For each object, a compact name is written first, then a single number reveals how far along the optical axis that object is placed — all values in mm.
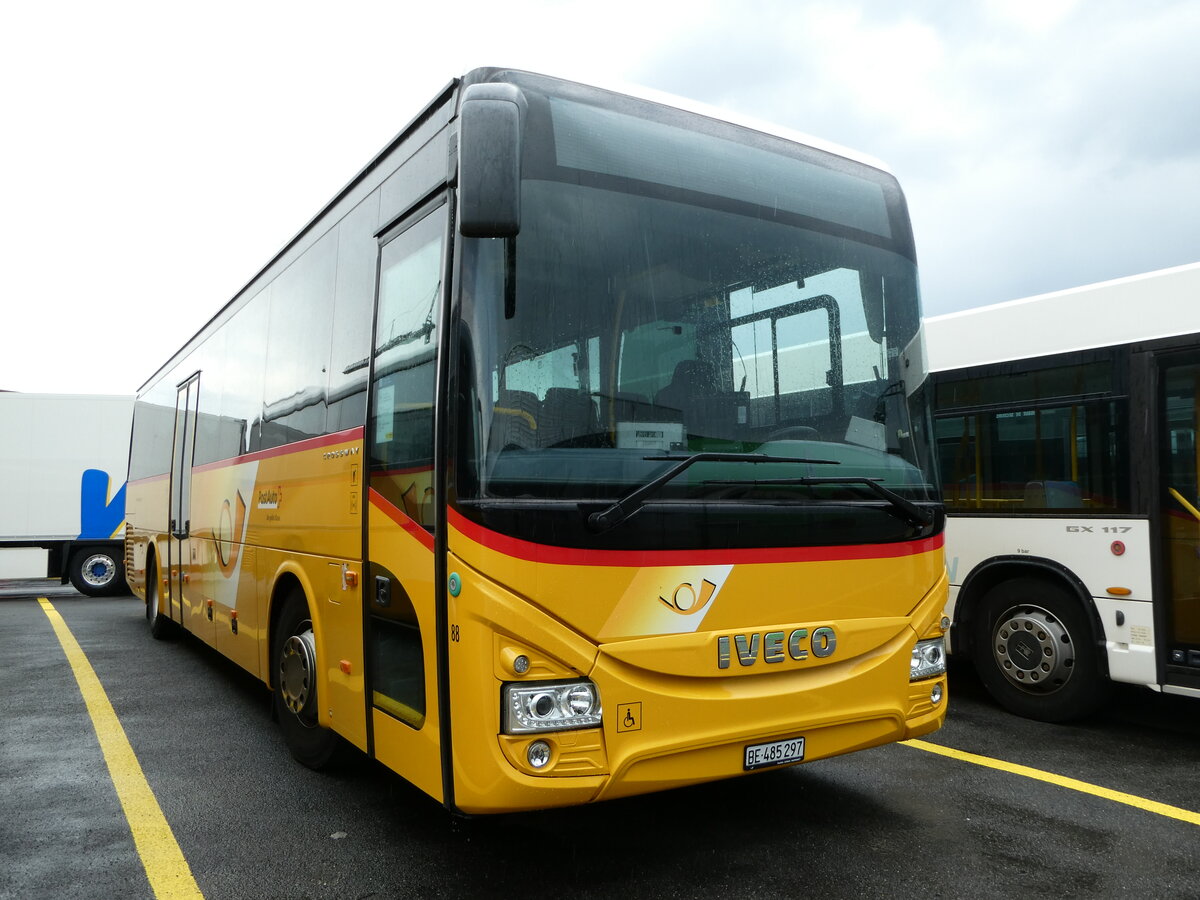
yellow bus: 3230
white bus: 5734
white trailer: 15578
